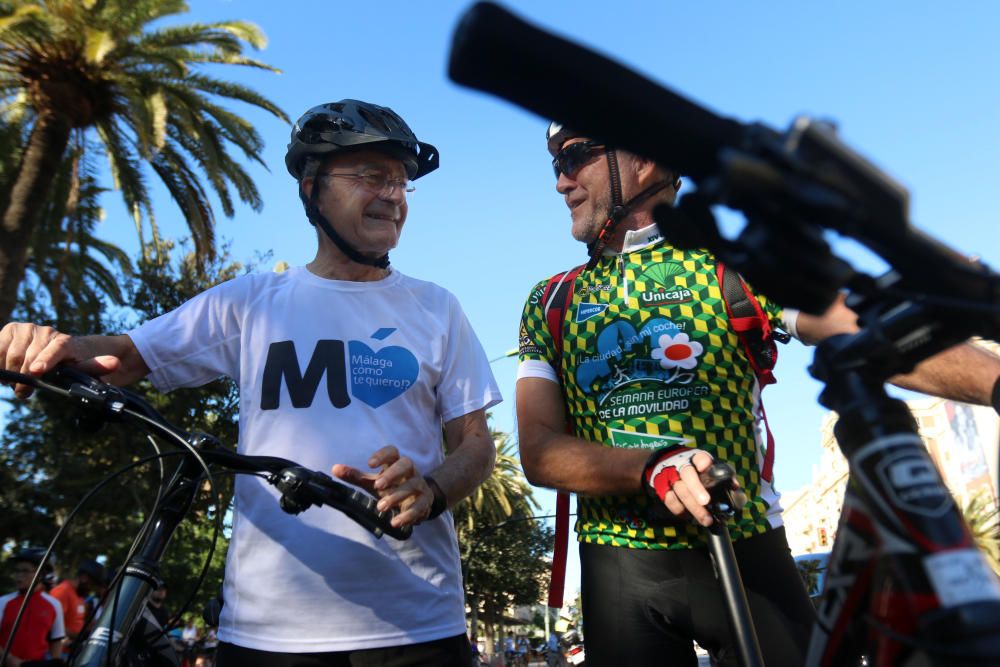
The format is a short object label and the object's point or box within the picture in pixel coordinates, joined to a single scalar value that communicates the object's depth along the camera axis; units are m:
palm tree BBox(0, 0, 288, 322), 12.43
